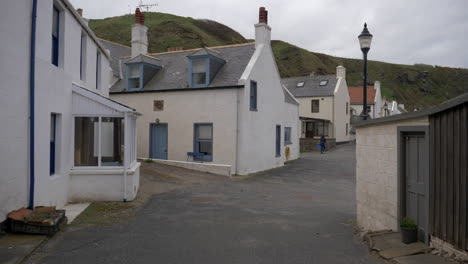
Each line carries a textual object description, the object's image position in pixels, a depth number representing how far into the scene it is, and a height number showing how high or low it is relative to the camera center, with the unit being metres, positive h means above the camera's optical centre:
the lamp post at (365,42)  11.36 +2.86
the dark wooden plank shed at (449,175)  5.44 -0.54
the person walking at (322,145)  35.16 -0.62
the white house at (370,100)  55.56 +5.72
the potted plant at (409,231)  6.70 -1.61
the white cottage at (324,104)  44.56 +4.06
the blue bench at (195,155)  20.42 -0.95
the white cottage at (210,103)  19.98 +1.89
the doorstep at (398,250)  5.88 -1.86
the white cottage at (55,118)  7.66 +0.48
